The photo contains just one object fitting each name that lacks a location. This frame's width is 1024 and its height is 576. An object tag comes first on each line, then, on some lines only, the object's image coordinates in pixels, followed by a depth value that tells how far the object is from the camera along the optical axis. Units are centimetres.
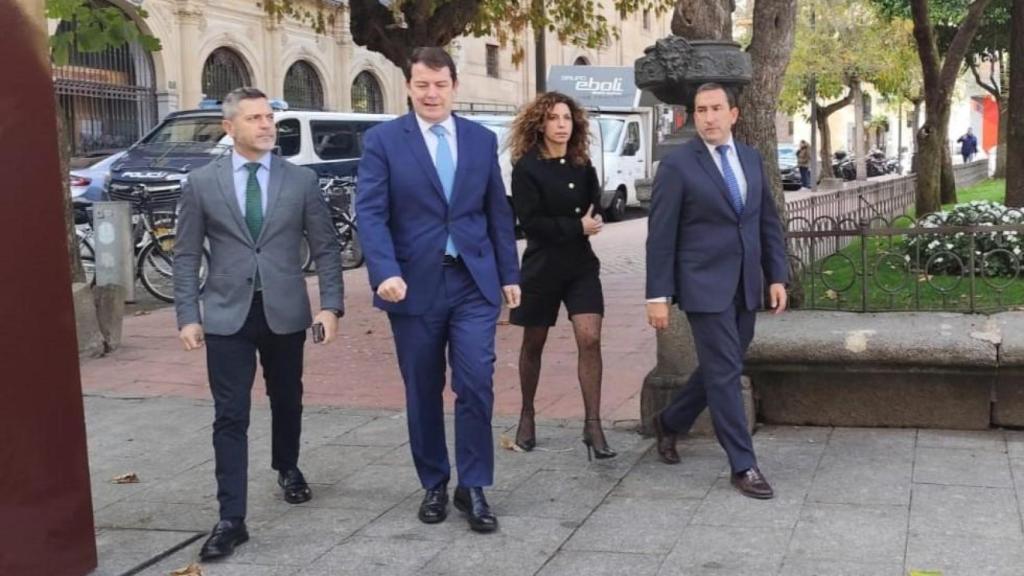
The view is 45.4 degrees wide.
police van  1513
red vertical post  385
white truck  2378
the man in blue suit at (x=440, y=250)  471
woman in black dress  571
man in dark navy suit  503
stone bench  575
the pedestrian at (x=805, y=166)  3912
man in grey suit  466
